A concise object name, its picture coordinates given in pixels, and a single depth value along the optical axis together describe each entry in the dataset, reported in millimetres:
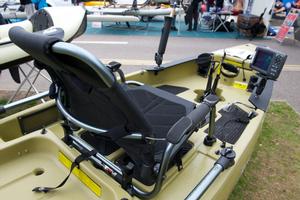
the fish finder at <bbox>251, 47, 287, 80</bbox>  2260
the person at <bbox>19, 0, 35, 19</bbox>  3598
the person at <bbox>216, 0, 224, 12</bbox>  9844
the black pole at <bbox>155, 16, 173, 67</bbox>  2744
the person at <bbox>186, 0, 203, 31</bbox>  8727
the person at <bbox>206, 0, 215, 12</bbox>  11211
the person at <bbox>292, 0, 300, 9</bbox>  10031
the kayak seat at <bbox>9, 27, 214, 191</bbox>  935
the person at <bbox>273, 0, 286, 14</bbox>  12048
